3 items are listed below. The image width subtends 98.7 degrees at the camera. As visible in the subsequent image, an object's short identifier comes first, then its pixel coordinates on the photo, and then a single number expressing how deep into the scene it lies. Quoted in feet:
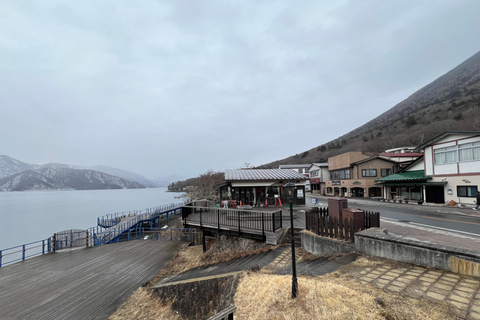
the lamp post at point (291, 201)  15.52
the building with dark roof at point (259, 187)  70.70
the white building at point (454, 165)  63.72
